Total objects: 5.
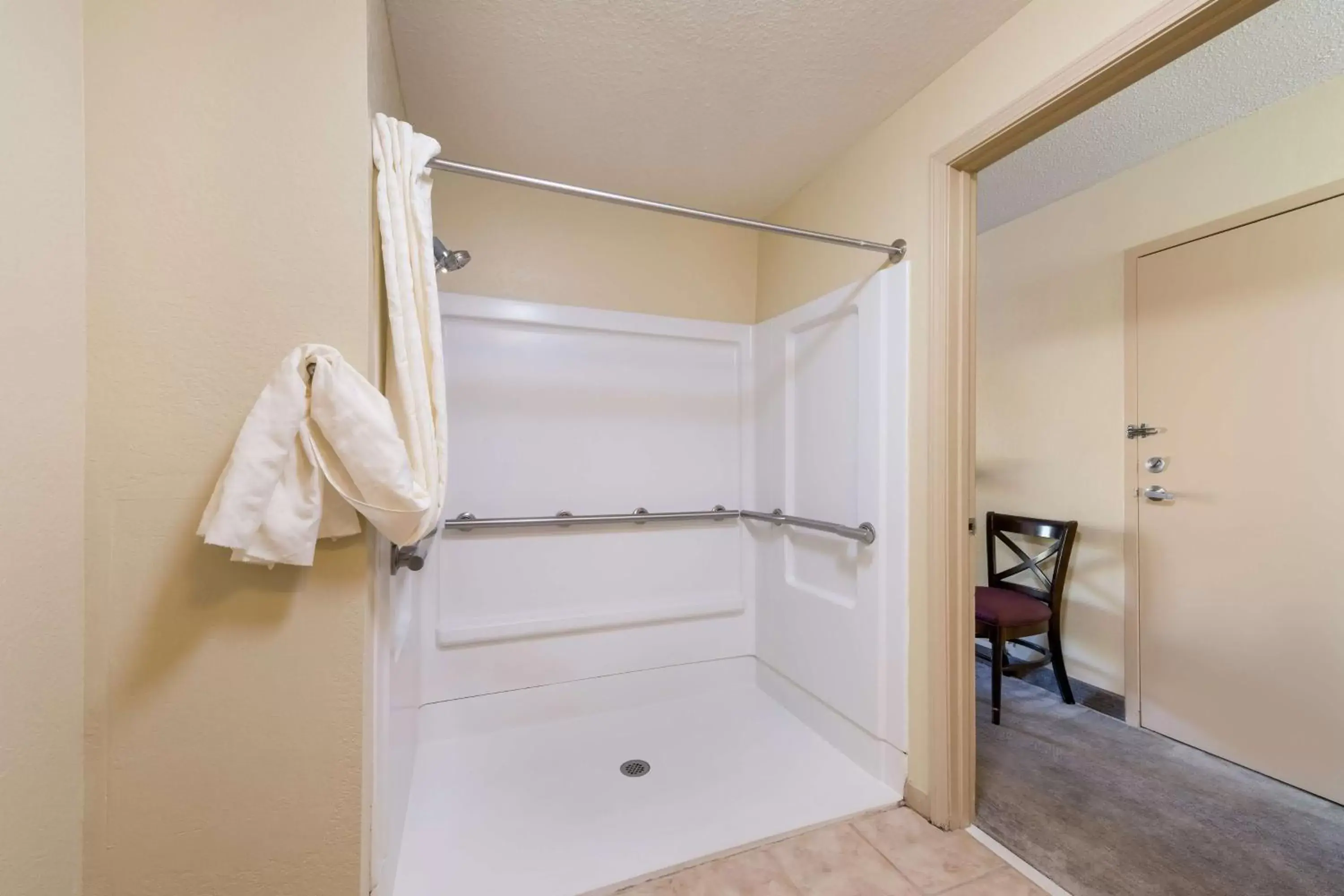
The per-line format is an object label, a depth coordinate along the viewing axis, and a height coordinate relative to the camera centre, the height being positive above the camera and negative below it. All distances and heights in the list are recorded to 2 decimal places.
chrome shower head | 1.37 +0.55
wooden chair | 2.06 -0.68
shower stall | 1.46 -0.61
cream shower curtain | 0.84 +0.00
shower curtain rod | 1.14 +0.65
